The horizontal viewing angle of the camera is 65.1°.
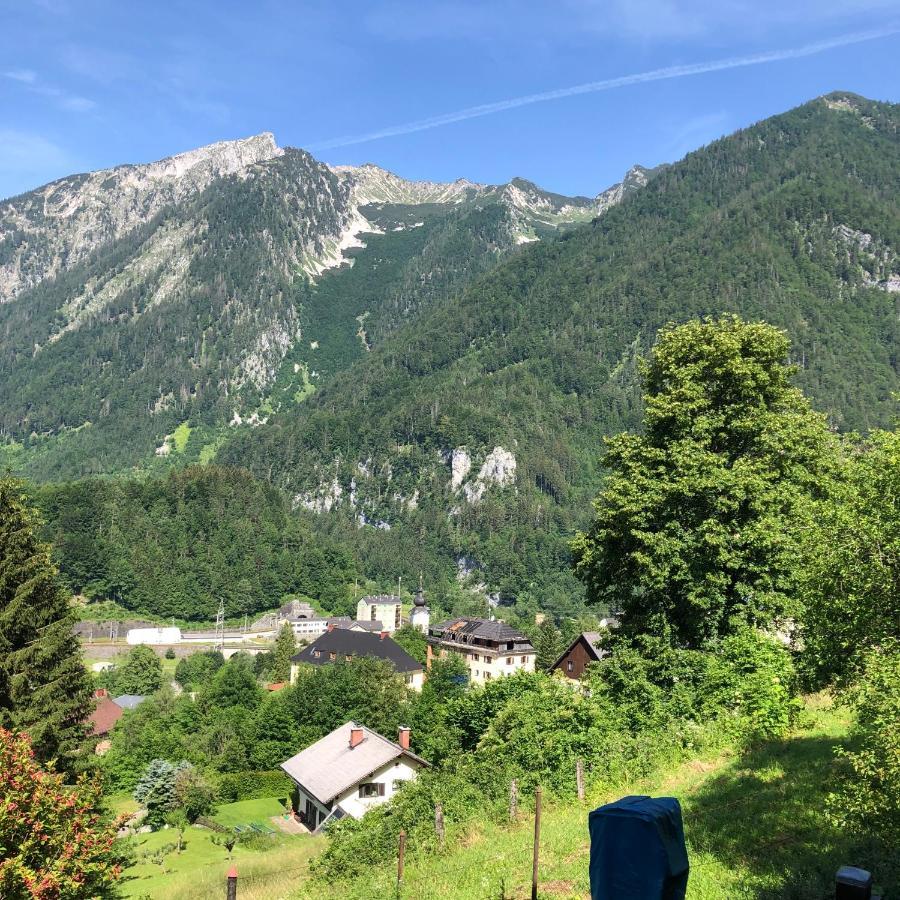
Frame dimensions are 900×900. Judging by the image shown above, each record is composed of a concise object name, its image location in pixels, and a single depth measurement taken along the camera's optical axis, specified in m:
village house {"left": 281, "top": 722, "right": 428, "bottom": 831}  39.28
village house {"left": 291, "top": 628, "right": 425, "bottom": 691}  79.31
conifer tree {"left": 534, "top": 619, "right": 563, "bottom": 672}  93.11
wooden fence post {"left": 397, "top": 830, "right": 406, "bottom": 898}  12.22
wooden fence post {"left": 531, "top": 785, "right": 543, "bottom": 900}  8.84
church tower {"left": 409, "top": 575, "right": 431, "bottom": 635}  129.38
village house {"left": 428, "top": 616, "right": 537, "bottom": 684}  93.12
